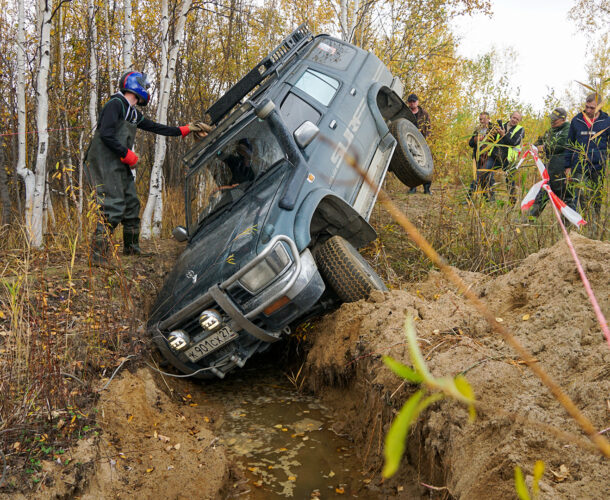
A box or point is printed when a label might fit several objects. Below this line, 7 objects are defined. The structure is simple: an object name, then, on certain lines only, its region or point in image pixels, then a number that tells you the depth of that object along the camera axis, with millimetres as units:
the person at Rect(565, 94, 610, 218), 4441
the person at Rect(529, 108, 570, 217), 6314
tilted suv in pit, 3885
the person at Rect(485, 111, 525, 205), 4759
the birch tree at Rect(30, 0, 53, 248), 5930
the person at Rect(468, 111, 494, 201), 4669
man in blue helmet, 5258
